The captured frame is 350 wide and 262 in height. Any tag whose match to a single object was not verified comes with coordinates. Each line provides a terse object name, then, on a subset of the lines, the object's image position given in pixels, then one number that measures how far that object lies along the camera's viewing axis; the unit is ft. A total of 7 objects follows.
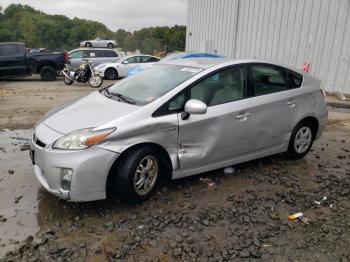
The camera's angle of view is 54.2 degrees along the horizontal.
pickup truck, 49.51
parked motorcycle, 47.06
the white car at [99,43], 124.16
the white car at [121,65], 55.57
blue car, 33.16
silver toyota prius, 10.85
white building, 39.45
